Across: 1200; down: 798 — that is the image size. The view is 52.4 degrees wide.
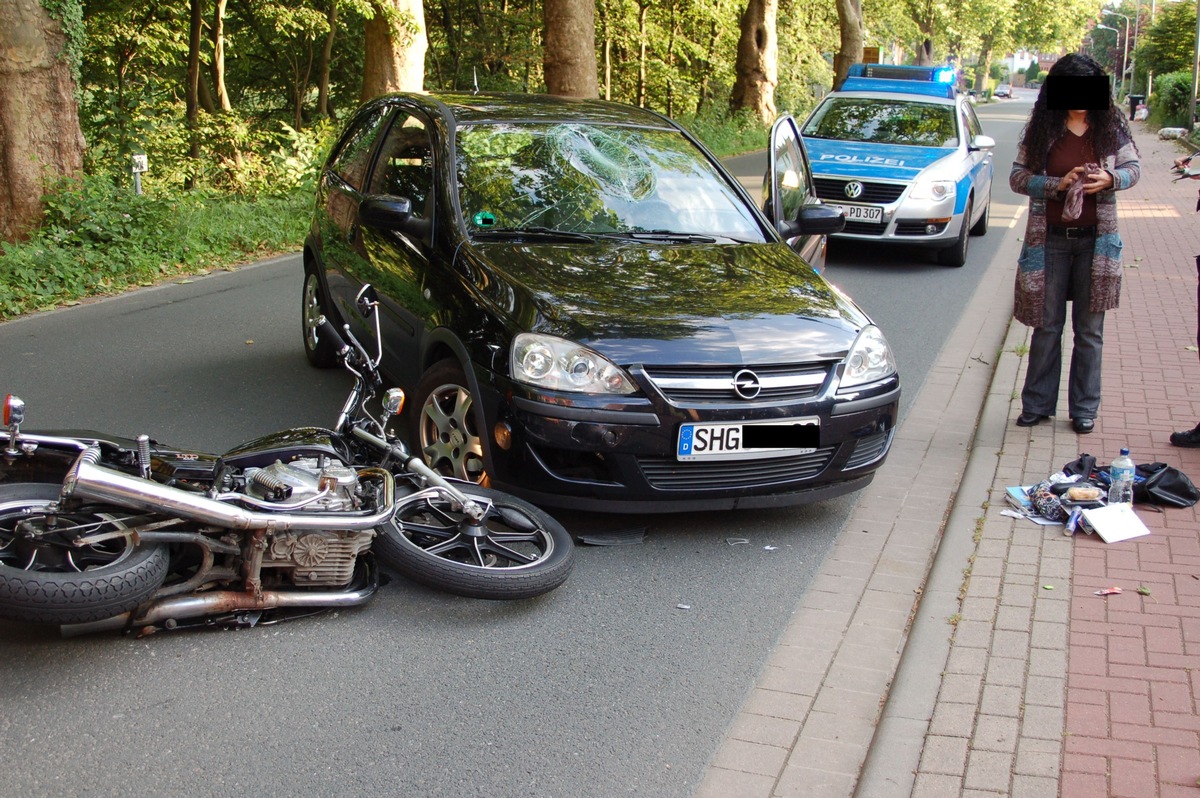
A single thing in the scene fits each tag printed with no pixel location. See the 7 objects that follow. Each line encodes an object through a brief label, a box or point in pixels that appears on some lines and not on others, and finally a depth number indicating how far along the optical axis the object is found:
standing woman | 6.28
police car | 12.01
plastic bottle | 5.51
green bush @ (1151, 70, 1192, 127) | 35.84
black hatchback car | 4.82
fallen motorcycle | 3.71
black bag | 5.59
